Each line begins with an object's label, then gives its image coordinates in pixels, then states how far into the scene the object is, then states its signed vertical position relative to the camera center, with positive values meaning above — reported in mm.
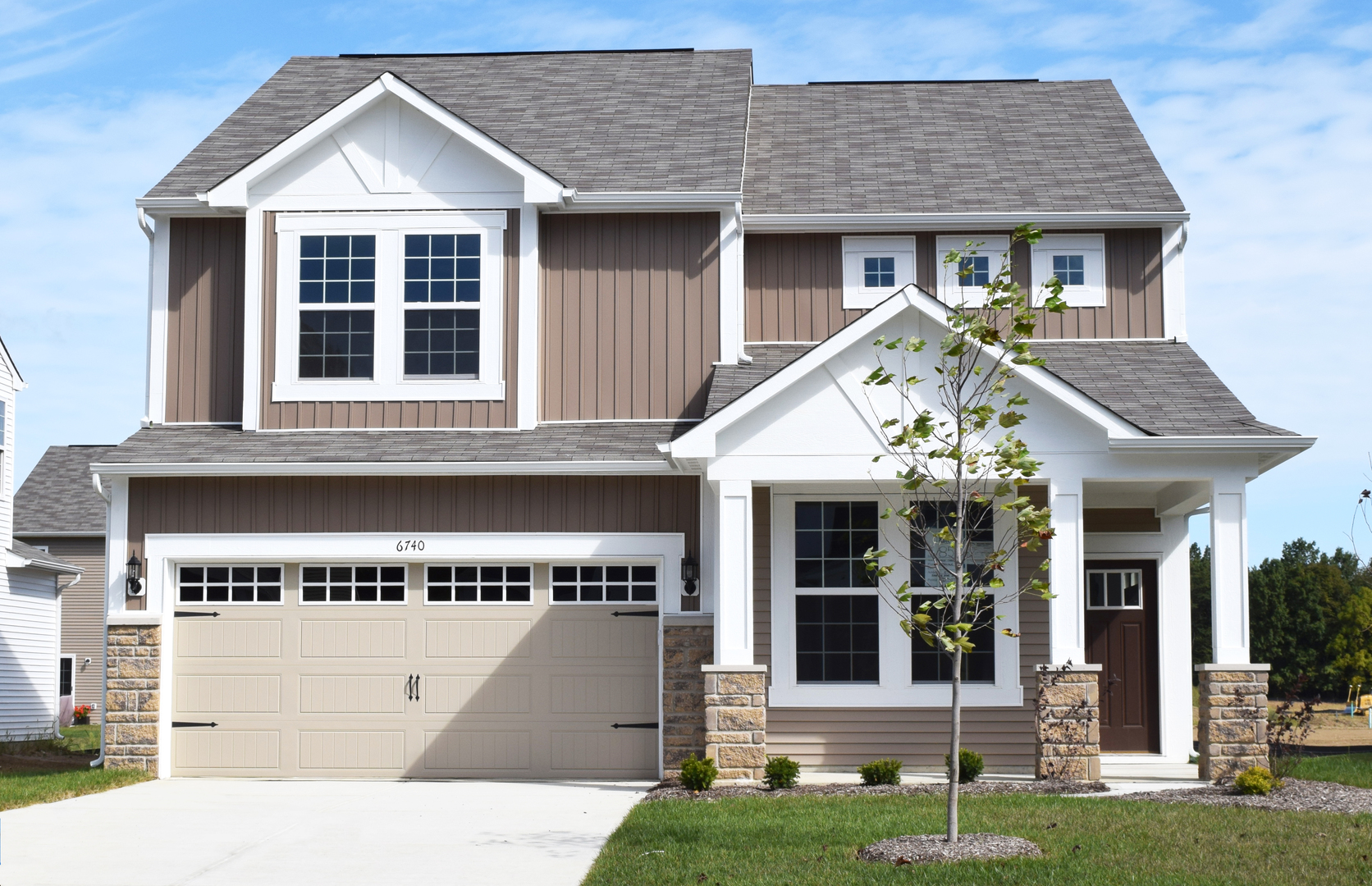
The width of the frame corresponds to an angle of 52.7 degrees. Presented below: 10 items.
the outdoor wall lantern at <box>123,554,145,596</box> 14500 -229
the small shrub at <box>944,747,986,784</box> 12617 -1913
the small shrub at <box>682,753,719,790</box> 12273 -1933
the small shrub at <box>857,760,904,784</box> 12586 -1973
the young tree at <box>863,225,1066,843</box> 9094 +932
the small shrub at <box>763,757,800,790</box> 12320 -1927
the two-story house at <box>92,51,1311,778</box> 14055 +955
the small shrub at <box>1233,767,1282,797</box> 11523 -1879
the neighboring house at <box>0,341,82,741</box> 23047 -1158
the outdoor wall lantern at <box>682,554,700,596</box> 14094 -199
